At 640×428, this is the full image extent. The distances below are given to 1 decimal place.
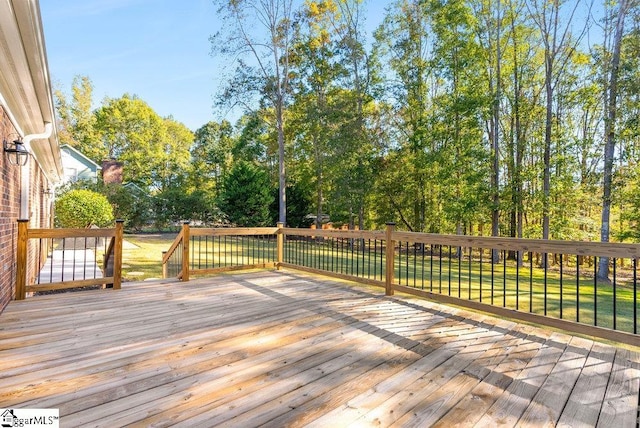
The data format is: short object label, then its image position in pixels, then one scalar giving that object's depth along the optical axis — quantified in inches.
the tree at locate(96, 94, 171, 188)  1008.2
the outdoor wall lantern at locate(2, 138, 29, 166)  138.2
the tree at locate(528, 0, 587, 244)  411.8
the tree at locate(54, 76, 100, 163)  983.6
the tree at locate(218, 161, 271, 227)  722.8
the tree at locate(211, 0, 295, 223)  511.8
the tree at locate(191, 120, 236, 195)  1047.0
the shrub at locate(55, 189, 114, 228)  440.5
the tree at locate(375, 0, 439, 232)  532.1
